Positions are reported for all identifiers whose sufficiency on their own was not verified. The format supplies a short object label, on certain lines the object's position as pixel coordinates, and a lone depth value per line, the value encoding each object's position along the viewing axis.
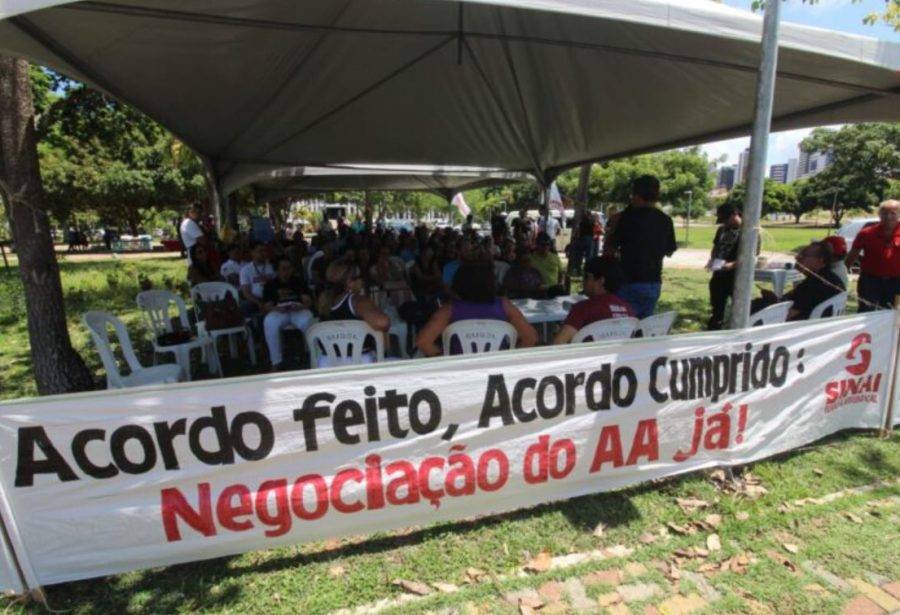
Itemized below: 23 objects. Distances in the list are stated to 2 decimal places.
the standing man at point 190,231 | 8.12
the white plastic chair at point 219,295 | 5.97
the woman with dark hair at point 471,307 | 3.55
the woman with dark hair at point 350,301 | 3.97
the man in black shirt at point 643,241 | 4.32
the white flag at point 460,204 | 19.08
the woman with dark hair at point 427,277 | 6.46
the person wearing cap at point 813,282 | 4.58
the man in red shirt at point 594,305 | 3.62
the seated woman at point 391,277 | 6.03
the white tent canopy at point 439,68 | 3.39
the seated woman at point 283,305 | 5.37
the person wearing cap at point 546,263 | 6.77
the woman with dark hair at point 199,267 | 7.19
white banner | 2.24
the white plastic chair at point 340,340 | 3.85
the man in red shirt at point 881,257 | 4.66
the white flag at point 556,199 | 17.07
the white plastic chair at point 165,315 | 5.36
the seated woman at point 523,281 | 6.18
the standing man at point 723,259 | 5.90
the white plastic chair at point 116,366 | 3.90
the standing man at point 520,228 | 11.52
